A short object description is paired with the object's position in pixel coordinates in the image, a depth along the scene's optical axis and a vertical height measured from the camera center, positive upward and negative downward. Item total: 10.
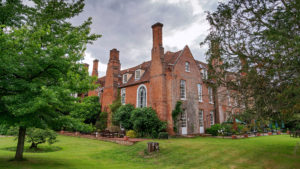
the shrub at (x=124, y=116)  23.63 +0.10
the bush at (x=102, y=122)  27.98 -0.79
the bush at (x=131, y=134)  22.14 -1.96
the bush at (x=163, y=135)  20.34 -1.89
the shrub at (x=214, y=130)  25.23 -1.63
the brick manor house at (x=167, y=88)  23.12 +3.92
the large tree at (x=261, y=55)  8.02 +2.95
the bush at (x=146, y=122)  21.39 -0.63
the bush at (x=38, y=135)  15.09 -1.46
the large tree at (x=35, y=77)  7.38 +1.75
